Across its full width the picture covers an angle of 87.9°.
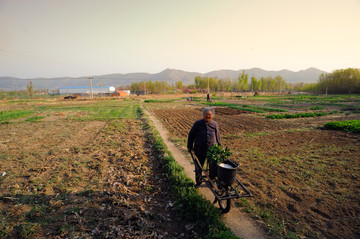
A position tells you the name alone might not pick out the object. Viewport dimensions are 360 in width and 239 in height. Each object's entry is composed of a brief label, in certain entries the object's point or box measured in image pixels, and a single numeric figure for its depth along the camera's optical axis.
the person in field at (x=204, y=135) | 4.66
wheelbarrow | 3.86
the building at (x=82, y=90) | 111.19
